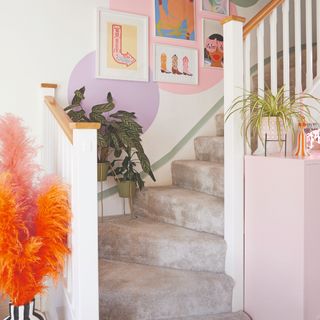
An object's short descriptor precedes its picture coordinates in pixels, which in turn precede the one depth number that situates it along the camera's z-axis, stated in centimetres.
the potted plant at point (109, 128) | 248
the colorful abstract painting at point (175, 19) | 308
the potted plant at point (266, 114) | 204
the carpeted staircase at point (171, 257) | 191
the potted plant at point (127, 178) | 267
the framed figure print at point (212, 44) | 330
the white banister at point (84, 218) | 150
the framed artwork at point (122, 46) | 284
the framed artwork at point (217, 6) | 332
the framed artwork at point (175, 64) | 307
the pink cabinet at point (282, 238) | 181
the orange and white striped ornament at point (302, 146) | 199
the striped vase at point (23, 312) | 167
